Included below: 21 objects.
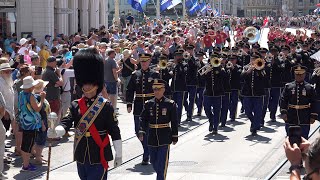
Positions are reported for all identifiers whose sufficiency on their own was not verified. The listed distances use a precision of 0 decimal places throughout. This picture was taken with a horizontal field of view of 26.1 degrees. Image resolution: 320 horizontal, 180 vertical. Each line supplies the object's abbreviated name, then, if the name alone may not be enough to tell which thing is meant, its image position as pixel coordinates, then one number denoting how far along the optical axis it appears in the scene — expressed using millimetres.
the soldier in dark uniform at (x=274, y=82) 17719
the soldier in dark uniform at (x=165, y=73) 15053
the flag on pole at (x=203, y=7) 60712
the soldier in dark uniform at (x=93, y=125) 8211
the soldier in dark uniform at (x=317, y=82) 13380
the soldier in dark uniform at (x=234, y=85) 17447
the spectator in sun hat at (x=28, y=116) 11773
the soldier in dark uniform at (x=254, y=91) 15578
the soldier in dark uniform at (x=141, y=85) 12750
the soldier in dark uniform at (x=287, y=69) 18133
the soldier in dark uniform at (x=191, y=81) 17609
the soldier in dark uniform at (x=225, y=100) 16500
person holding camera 4180
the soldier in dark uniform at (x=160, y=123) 10484
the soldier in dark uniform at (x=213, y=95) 15656
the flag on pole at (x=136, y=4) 35312
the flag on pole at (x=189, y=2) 54219
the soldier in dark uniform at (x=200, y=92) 17922
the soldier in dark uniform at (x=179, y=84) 17031
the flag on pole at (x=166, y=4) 41209
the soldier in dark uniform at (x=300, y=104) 12219
